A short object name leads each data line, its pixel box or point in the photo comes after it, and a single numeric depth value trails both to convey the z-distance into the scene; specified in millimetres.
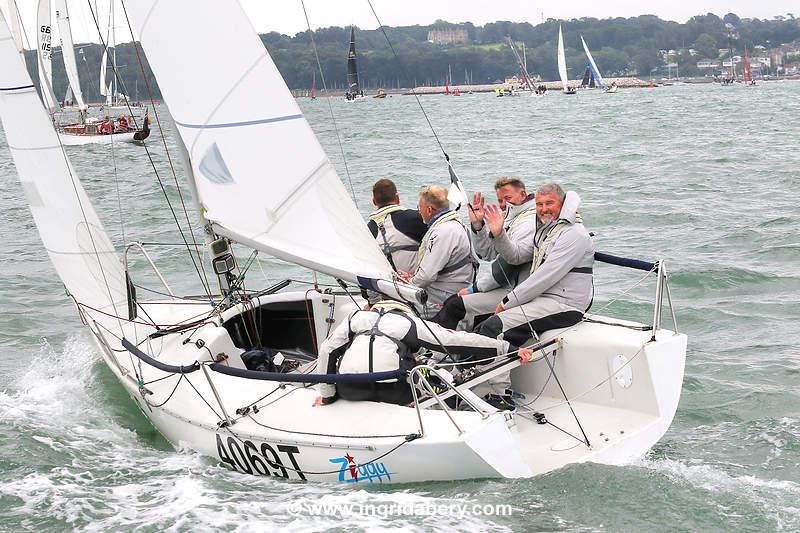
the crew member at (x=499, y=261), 10133
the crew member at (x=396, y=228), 11180
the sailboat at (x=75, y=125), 60375
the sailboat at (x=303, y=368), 8445
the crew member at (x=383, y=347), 8789
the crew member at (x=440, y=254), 10320
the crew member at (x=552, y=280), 9461
